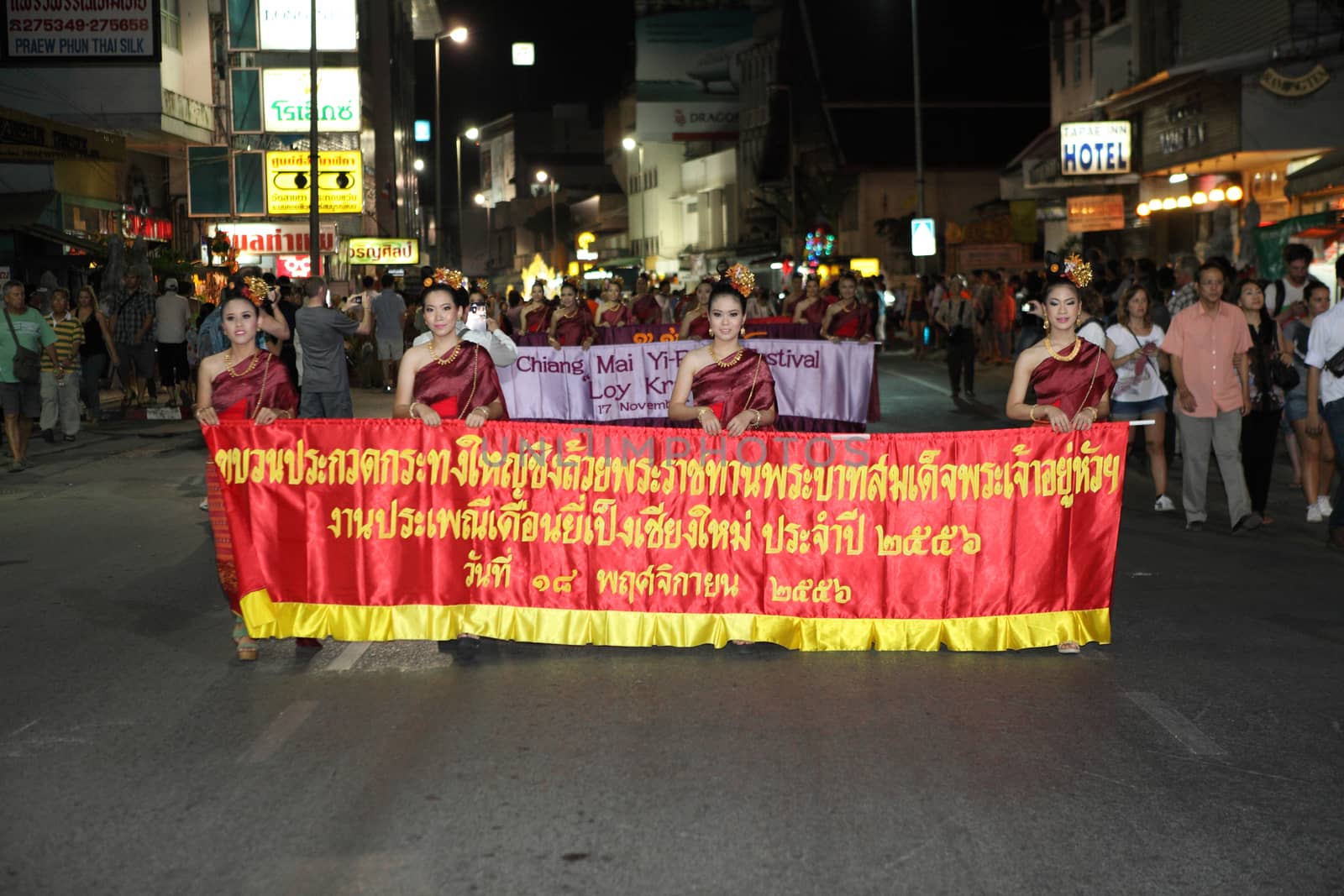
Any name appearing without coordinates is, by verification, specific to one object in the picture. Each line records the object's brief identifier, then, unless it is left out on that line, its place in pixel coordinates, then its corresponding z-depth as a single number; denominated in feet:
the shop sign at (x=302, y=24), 146.00
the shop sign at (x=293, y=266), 151.02
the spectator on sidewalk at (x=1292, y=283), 48.11
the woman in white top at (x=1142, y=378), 43.14
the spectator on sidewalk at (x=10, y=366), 56.18
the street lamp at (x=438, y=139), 189.98
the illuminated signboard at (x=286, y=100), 146.30
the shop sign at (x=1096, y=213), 119.34
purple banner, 62.85
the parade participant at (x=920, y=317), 131.75
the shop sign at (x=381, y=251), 182.70
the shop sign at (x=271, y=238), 149.28
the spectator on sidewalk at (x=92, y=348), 71.05
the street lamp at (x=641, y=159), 356.57
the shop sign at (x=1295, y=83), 92.17
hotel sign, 116.06
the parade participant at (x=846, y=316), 65.21
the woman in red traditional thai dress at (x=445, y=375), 26.84
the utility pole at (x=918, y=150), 138.41
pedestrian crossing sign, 139.33
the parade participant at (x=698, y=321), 66.85
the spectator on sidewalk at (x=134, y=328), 78.02
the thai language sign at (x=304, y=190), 136.46
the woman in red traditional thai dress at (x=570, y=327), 69.46
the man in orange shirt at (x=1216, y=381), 39.37
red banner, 26.16
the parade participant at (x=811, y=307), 70.90
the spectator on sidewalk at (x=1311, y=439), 41.60
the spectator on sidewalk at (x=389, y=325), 96.53
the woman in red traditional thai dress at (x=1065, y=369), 27.86
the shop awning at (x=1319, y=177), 73.97
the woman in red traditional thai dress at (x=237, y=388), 26.78
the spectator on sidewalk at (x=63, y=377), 63.62
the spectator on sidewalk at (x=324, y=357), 46.24
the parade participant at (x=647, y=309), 85.76
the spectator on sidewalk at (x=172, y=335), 77.82
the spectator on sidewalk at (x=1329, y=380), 35.83
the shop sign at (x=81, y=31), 106.22
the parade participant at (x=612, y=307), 77.71
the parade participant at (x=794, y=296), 74.69
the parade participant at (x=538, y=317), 73.20
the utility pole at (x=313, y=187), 101.09
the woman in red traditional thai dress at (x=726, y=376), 27.71
